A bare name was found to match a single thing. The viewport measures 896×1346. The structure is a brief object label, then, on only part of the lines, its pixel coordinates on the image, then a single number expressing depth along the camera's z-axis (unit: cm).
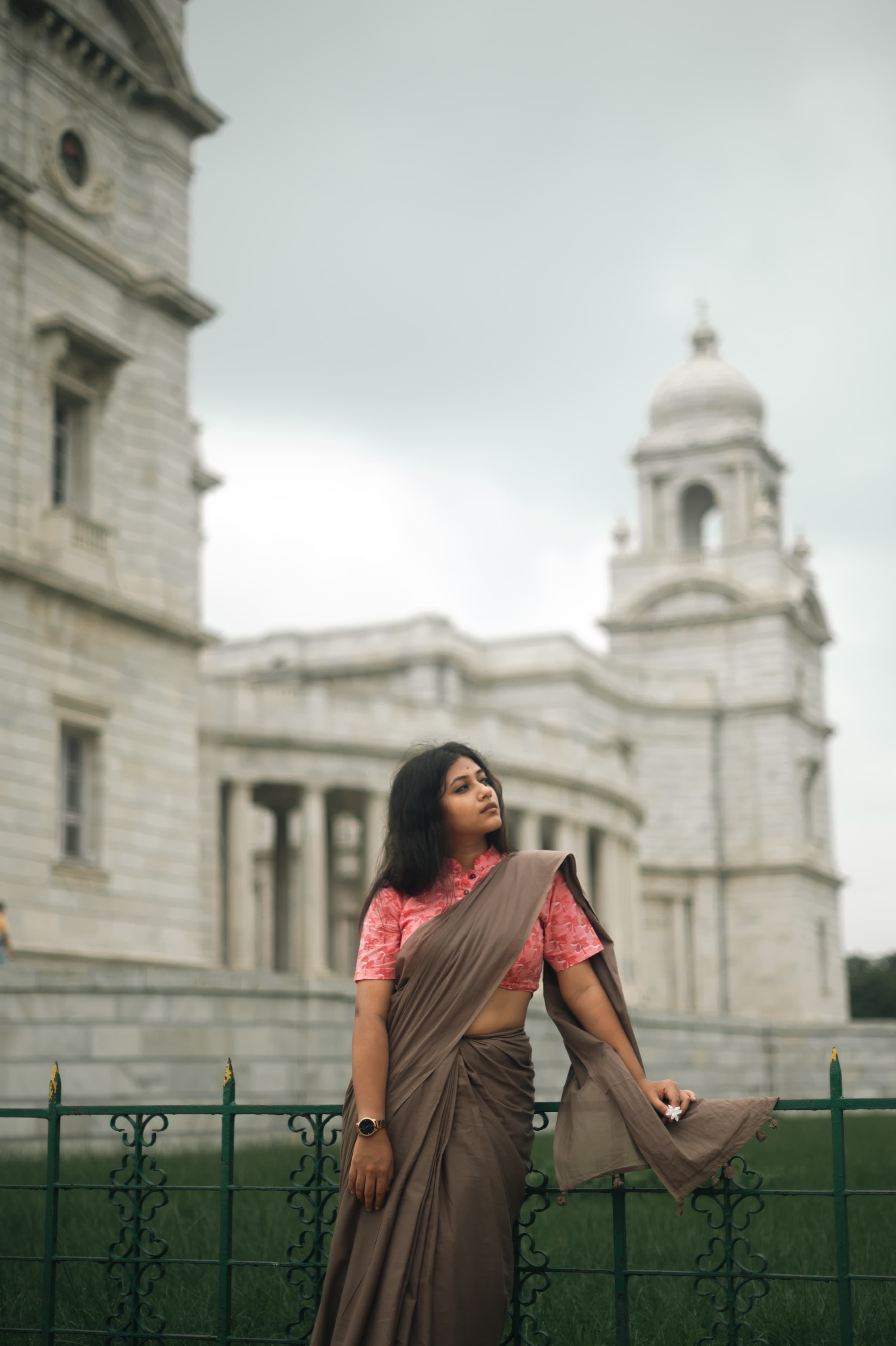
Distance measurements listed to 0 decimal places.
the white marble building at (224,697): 2333
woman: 548
